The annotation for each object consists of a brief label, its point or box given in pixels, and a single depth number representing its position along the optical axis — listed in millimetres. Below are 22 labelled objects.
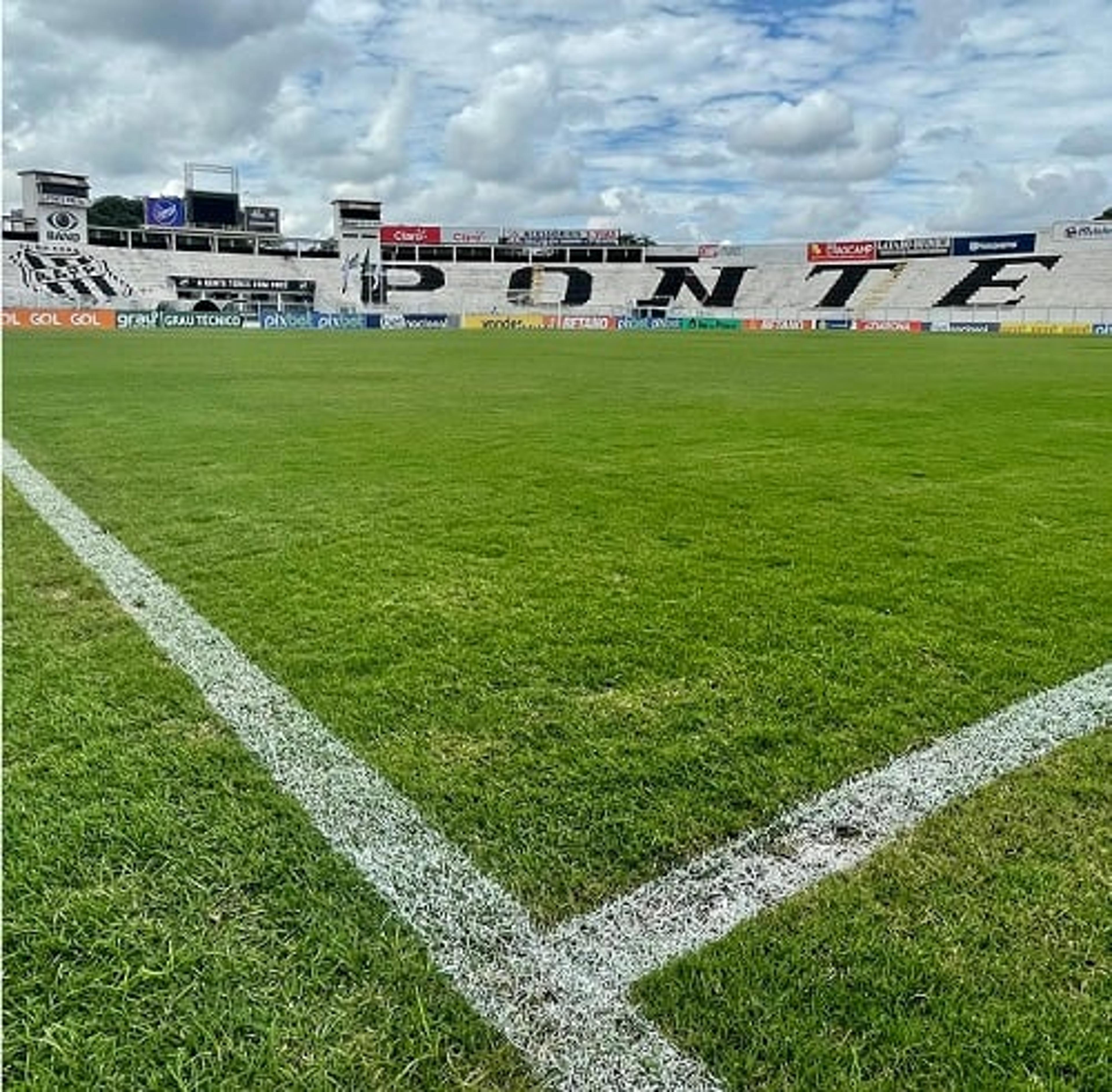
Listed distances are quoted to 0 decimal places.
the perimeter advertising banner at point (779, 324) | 57562
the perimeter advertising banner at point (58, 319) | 40125
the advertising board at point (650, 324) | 58594
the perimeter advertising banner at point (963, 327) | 52188
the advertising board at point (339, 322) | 49031
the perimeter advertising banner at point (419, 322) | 53500
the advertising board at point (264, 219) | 81375
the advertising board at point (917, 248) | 61156
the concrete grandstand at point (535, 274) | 57250
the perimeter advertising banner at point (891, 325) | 53656
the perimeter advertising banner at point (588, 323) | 58344
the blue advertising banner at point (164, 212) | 69938
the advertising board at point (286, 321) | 47094
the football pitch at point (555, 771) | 1581
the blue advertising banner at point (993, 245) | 59094
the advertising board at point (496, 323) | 56219
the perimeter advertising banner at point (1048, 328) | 49594
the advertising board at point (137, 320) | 43000
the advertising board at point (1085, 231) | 57625
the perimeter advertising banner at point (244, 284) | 63888
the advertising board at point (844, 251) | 63844
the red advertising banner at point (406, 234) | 72938
